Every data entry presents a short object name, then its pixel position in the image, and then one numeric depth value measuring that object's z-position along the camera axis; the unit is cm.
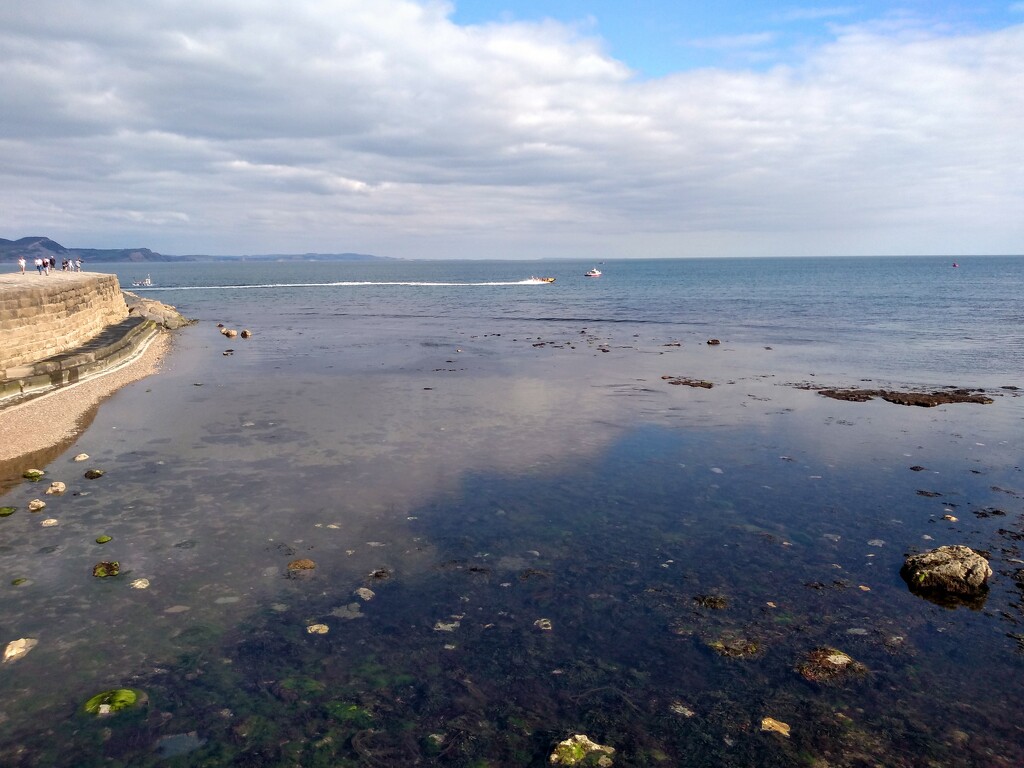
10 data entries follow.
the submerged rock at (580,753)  647
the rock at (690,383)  2545
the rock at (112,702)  704
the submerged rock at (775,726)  689
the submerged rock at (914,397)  2203
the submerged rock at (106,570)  993
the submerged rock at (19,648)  792
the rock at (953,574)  955
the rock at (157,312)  4888
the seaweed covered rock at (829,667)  771
